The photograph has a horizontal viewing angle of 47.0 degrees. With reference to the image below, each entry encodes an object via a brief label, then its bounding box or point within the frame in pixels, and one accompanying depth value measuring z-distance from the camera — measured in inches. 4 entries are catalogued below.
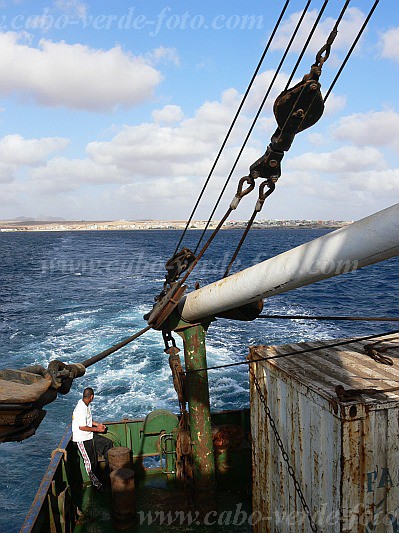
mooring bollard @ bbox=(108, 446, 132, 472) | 363.6
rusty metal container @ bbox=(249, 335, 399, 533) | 207.2
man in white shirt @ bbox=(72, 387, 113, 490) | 366.0
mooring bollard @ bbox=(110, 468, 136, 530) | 339.3
